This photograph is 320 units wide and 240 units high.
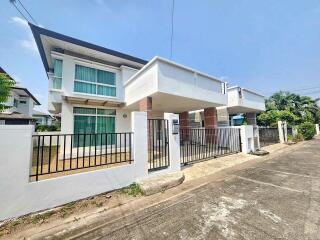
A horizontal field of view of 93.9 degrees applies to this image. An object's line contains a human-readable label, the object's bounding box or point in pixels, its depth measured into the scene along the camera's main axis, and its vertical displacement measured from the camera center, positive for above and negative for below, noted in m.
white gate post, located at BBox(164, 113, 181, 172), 6.16 -0.67
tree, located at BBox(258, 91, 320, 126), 18.75 +3.23
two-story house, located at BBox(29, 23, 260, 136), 7.70 +2.63
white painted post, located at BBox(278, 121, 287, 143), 15.95 -0.31
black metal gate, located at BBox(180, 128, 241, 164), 9.23 -0.94
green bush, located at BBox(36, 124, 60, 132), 22.16 +0.50
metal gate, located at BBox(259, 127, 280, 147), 16.41 -0.74
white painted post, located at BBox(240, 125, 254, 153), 10.23 -0.70
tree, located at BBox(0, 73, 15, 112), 8.07 +2.44
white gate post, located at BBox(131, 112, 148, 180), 5.13 -0.46
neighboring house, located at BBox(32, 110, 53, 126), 39.30 +3.82
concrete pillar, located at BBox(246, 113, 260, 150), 11.25 -0.64
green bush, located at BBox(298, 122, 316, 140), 18.61 -0.26
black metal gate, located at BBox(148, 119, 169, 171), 6.04 -0.18
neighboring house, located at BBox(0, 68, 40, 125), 17.38 +5.06
